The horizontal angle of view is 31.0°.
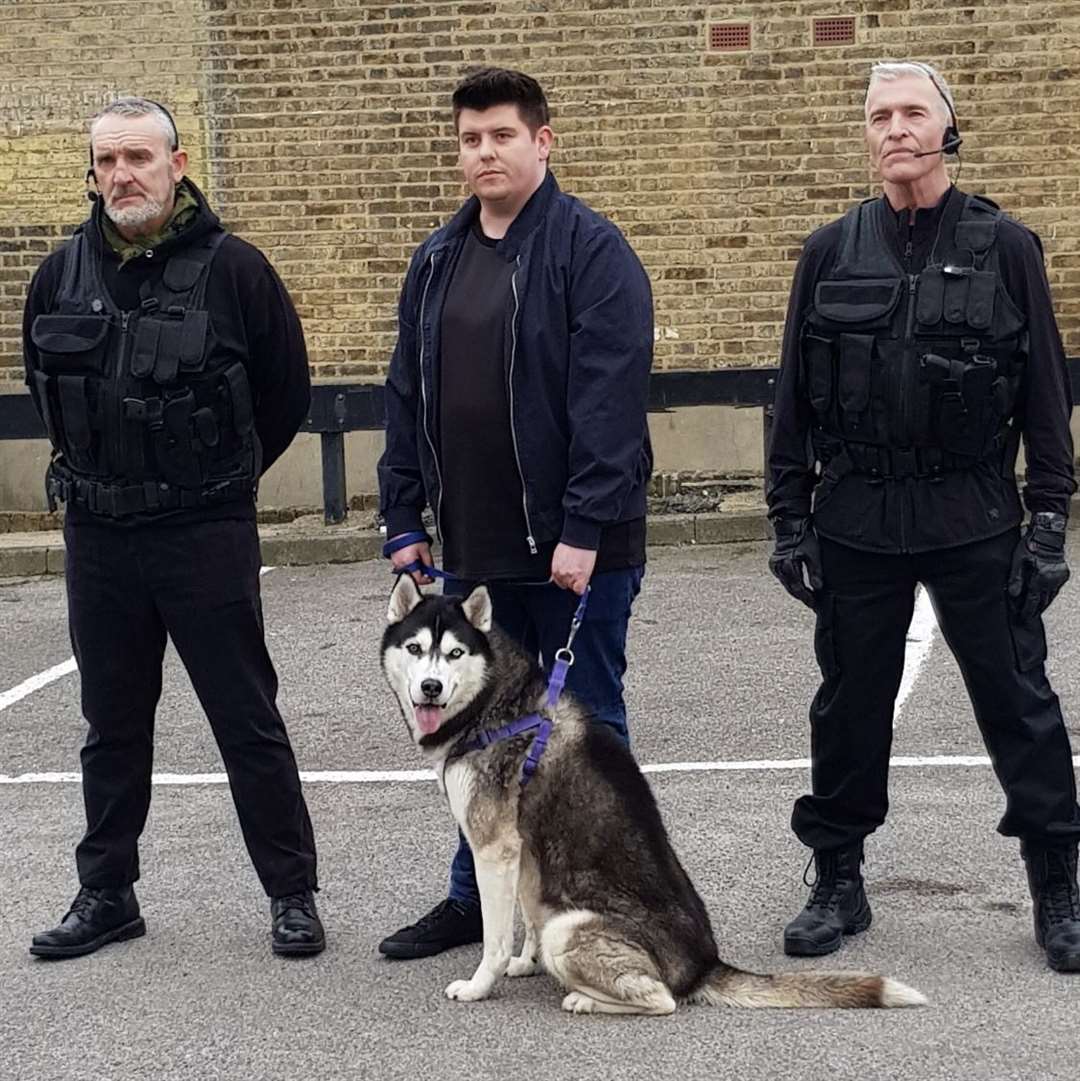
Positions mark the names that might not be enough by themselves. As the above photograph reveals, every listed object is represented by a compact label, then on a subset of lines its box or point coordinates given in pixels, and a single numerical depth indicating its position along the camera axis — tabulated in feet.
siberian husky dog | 15.11
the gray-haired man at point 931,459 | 16.06
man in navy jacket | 16.17
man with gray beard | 16.84
